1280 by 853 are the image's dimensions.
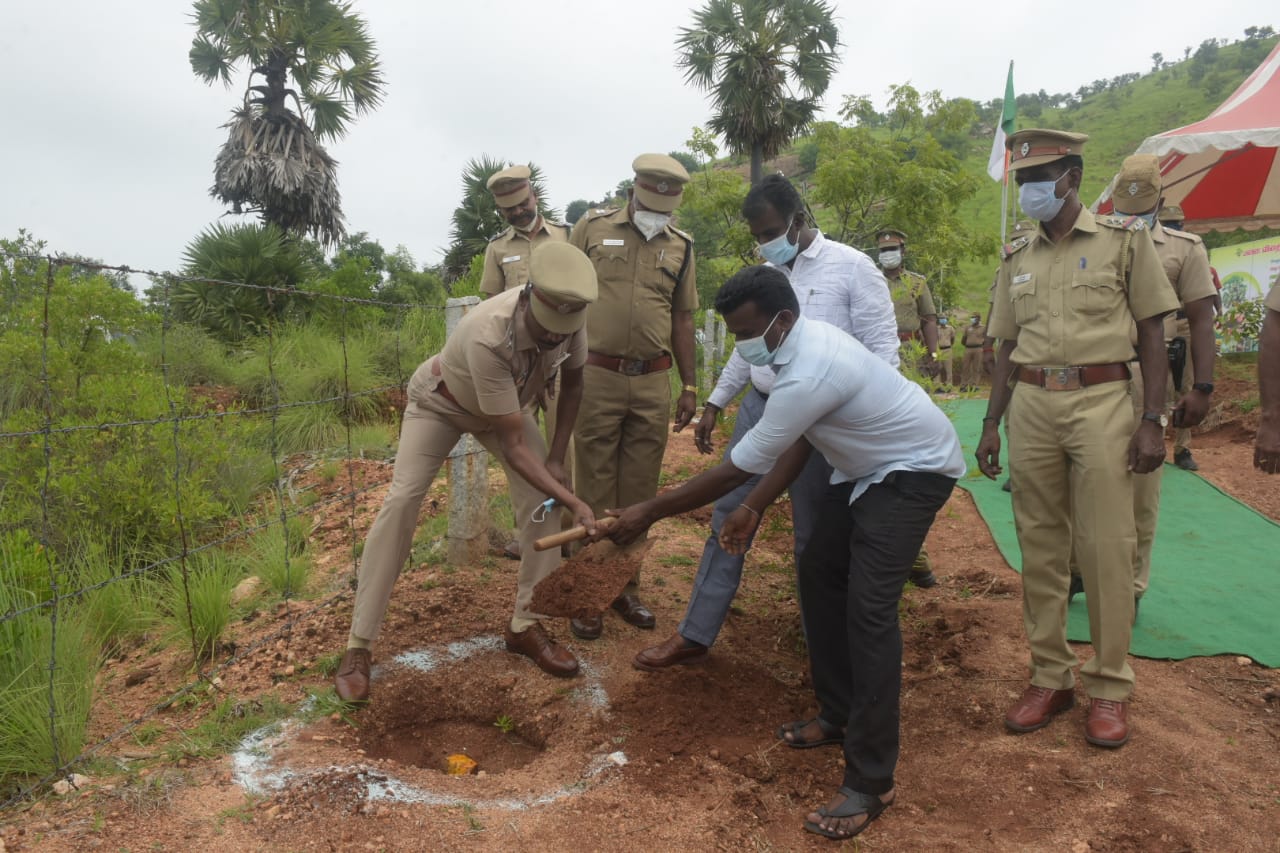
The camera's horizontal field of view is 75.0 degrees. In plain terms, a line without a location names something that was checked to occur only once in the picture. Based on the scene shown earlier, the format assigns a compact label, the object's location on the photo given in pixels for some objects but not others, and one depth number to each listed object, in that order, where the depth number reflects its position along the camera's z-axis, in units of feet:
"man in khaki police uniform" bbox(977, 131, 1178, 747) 9.20
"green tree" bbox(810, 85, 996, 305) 38.50
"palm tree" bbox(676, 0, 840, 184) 61.82
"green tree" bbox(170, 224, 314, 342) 33.78
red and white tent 24.70
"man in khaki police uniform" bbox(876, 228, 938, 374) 24.16
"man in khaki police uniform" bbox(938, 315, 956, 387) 30.42
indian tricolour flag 39.86
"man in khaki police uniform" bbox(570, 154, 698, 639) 11.73
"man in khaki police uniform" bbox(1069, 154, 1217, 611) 9.87
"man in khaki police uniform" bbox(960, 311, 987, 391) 53.36
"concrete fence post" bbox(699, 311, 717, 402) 34.73
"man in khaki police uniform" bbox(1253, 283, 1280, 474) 8.52
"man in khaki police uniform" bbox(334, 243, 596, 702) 9.06
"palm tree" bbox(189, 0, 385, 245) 54.75
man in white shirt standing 10.32
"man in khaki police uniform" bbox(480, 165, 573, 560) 13.85
